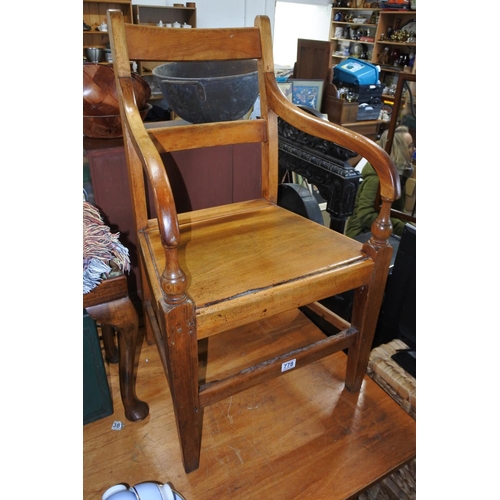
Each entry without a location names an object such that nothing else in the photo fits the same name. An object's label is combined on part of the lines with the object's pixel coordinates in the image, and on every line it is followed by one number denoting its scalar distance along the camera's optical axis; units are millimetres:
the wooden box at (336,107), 2879
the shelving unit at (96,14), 3613
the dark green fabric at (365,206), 2090
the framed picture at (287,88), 2697
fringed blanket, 716
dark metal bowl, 1015
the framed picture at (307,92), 2754
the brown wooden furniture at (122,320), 736
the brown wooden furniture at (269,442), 805
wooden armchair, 656
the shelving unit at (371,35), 4543
